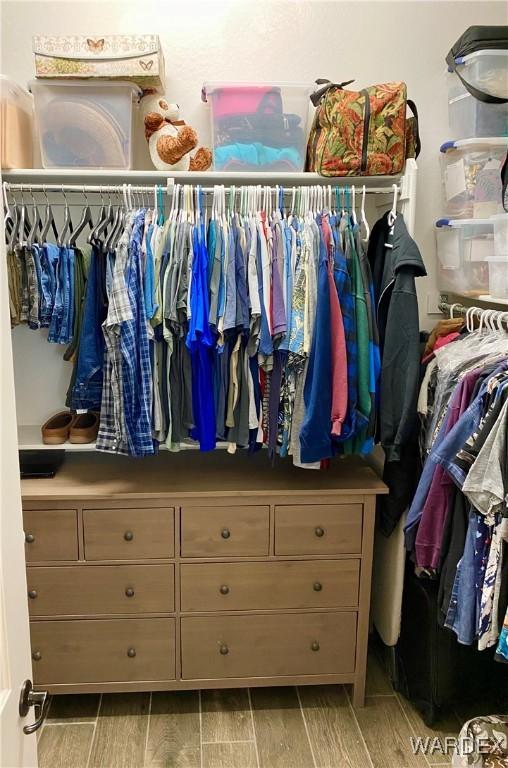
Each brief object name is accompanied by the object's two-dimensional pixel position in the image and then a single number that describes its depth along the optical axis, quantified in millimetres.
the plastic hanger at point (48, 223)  2289
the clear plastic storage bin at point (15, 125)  2164
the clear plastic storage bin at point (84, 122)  2215
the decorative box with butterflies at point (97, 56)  2135
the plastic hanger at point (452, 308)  2483
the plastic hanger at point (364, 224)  2258
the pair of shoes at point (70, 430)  2410
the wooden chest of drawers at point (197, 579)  2320
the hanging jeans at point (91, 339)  2240
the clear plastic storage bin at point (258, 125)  2262
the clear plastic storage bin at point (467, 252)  2270
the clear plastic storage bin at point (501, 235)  2023
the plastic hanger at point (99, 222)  2227
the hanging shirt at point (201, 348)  2129
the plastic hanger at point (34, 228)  2254
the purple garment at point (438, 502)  1939
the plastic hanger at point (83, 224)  2271
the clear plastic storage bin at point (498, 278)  2029
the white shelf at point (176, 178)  2252
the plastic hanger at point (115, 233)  2217
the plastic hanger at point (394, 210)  2287
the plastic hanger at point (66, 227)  2291
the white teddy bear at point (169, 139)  2273
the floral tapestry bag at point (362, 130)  2213
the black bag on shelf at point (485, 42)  2170
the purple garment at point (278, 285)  2156
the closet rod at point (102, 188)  2250
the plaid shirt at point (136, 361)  2160
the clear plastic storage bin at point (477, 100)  2199
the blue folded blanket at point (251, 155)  2307
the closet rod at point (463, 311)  2053
